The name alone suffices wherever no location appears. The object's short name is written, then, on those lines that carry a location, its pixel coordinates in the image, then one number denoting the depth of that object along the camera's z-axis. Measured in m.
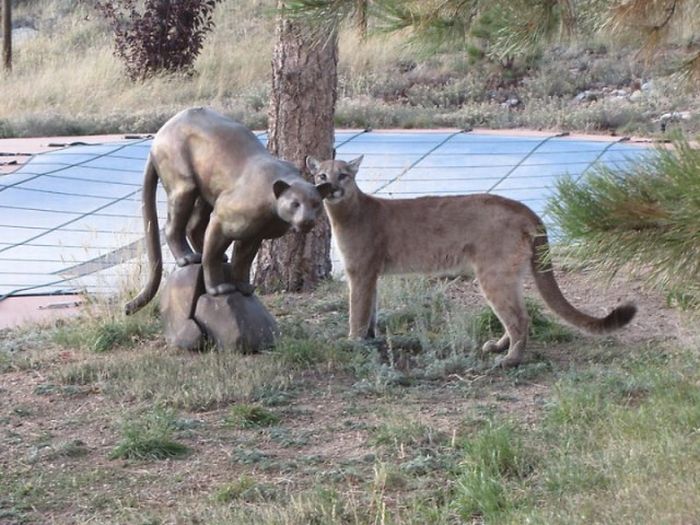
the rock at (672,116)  30.42
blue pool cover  20.23
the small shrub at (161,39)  43.84
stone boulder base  14.00
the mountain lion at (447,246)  14.01
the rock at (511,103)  39.37
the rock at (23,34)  60.18
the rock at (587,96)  39.78
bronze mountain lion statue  13.18
